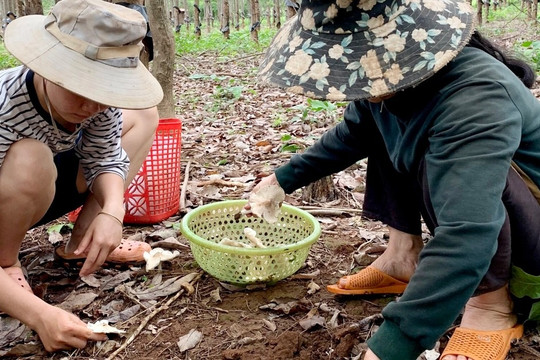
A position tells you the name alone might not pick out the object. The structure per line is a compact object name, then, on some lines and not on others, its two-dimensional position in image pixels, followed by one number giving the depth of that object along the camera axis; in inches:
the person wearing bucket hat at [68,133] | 57.9
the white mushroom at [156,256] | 83.5
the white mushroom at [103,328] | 66.2
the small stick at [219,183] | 117.2
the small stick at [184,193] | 109.3
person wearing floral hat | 46.3
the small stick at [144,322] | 64.6
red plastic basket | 99.8
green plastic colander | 72.2
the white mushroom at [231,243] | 78.4
